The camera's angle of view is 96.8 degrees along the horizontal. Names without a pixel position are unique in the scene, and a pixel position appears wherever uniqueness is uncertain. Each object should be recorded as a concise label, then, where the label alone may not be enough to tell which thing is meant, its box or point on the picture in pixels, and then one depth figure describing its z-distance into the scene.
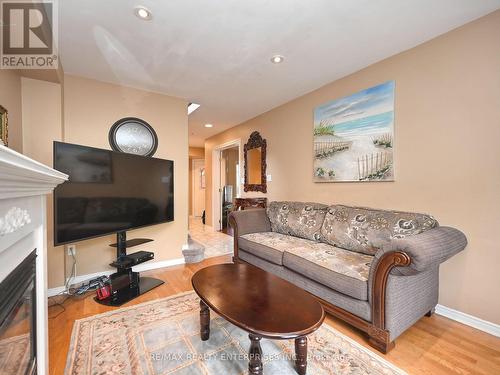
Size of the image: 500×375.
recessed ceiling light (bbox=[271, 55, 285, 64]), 2.19
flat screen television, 1.81
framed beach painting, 2.25
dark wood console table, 3.86
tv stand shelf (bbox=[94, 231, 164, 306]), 2.17
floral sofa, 1.46
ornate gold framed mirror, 3.93
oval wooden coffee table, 1.08
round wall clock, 2.74
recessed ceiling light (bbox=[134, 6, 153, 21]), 1.58
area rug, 1.34
